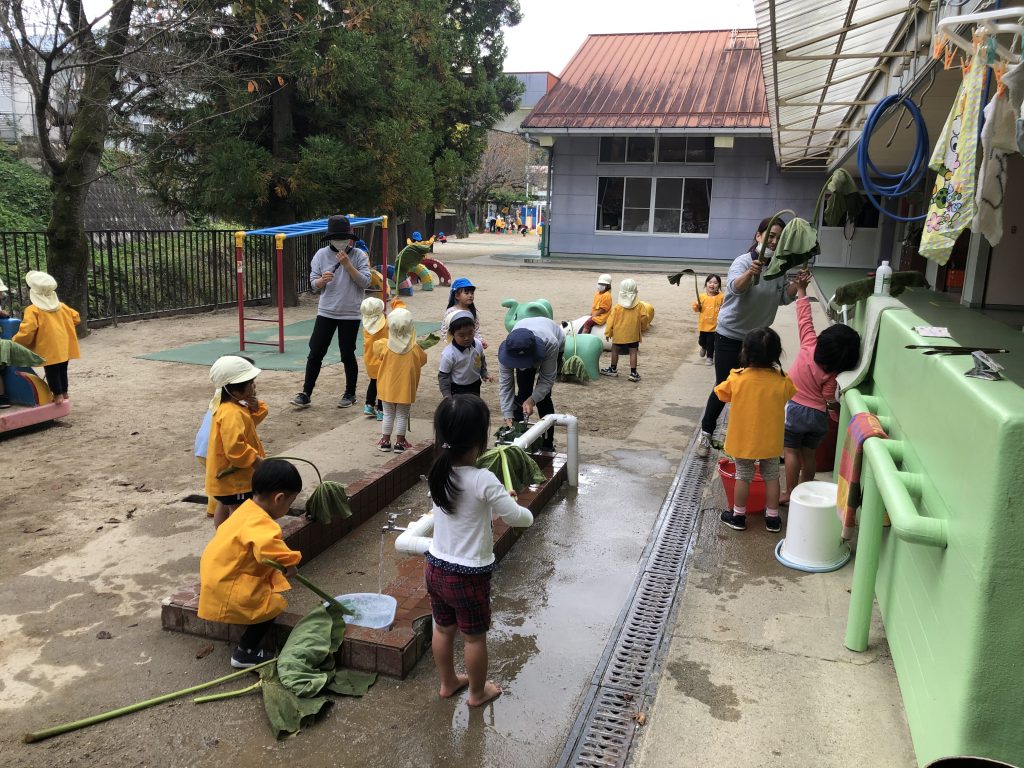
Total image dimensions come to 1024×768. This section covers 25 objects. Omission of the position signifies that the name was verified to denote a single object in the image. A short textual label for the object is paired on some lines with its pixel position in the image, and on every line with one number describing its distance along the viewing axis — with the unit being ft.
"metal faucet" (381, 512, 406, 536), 15.27
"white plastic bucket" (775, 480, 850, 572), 14.29
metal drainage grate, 9.82
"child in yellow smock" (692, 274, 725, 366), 31.68
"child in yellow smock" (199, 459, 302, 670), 10.91
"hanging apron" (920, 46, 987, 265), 10.39
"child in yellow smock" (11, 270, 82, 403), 22.21
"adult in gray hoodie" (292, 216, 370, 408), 24.71
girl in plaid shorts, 9.82
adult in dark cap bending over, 18.33
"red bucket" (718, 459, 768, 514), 16.85
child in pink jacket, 15.65
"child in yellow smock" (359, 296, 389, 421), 22.90
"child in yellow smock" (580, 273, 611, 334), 34.99
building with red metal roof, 76.59
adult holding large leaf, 17.88
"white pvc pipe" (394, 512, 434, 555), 10.87
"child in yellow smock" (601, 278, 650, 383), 30.91
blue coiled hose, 14.32
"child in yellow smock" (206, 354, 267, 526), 13.56
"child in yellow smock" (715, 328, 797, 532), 15.69
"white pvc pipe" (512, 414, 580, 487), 18.28
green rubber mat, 32.94
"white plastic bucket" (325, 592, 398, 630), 12.17
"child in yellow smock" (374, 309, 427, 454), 20.27
